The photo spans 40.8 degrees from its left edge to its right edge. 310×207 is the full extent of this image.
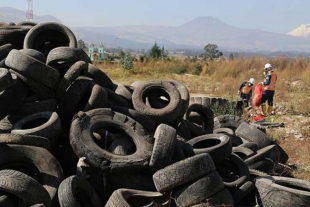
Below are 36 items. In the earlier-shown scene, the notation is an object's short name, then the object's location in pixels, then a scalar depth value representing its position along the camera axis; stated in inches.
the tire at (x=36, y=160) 209.2
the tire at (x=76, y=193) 186.7
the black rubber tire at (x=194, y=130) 317.4
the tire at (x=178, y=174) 199.3
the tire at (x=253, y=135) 333.7
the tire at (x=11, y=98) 266.1
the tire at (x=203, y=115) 356.4
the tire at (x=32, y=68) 260.4
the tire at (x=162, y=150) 215.5
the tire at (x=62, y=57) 293.4
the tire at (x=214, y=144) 244.2
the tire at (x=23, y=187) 182.7
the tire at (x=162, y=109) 274.4
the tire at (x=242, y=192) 230.1
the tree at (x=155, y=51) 1826.4
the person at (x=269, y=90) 576.0
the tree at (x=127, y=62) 1215.6
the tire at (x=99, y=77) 325.1
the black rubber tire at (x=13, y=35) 341.4
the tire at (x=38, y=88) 268.3
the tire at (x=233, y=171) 234.4
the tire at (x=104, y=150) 214.2
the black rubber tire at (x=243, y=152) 297.9
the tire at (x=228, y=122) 379.6
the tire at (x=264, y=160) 285.3
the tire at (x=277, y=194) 216.7
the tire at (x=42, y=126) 231.8
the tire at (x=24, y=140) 216.8
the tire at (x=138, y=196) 198.5
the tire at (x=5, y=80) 249.1
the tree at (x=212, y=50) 3431.6
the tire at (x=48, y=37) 331.3
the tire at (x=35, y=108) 265.9
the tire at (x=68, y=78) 273.3
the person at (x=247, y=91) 617.6
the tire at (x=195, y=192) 201.6
